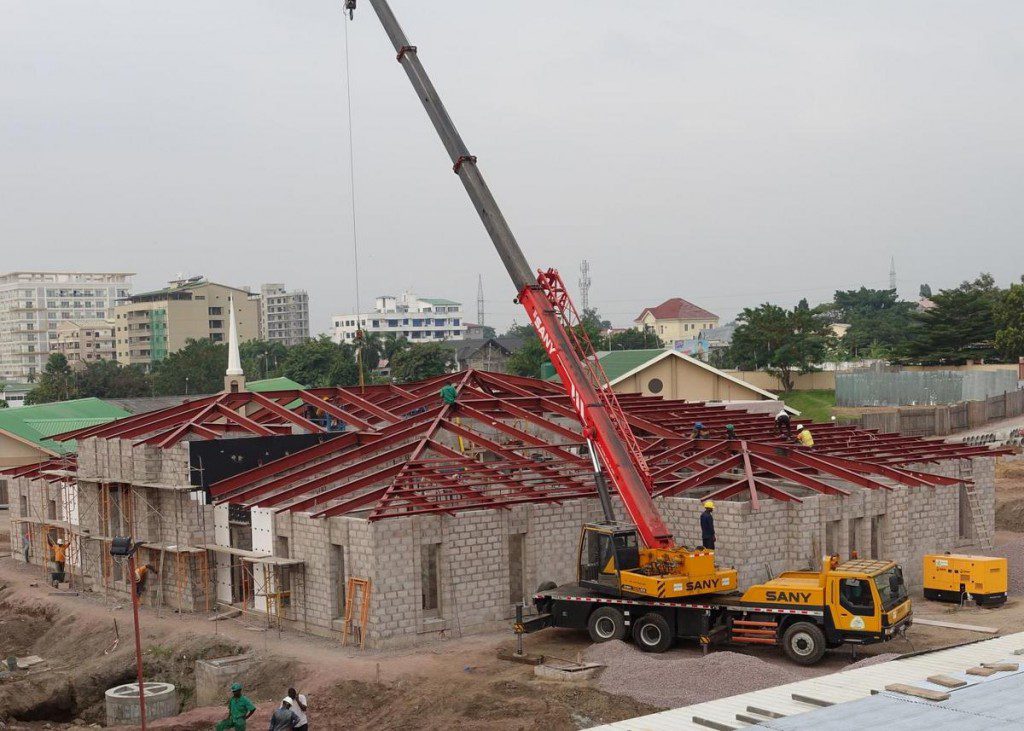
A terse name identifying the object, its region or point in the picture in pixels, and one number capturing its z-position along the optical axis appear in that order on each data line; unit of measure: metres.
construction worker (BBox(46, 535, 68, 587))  37.25
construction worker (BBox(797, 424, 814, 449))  34.50
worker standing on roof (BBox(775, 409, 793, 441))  36.19
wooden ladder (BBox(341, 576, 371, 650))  26.41
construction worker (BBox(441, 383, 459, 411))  32.50
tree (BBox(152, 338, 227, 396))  122.81
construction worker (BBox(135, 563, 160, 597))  32.97
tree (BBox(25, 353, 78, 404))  114.56
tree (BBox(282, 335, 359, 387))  116.06
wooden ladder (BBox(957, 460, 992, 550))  35.62
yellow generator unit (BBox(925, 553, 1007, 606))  28.56
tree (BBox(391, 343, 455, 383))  112.44
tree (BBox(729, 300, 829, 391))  81.75
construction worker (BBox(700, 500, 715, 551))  25.91
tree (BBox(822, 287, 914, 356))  115.50
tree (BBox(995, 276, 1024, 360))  77.62
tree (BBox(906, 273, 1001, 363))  81.75
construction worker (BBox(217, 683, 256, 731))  20.36
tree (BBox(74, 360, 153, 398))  117.69
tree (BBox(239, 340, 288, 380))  154.75
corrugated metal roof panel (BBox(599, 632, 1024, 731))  14.88
